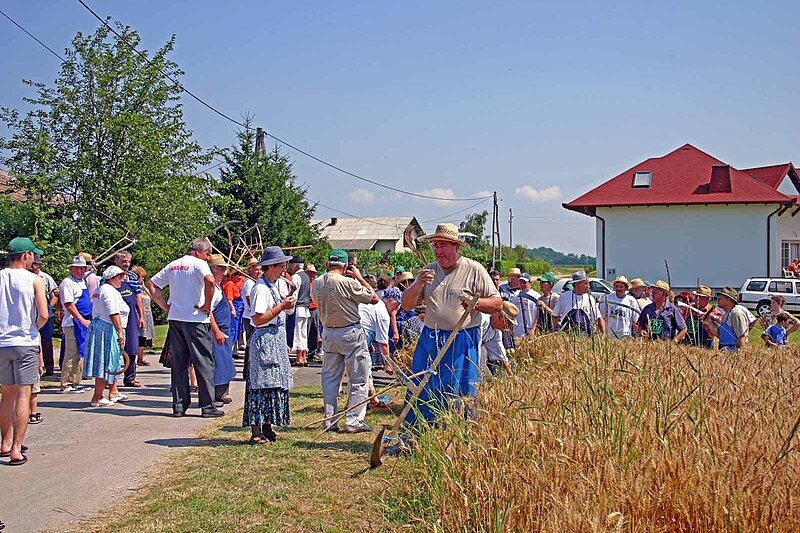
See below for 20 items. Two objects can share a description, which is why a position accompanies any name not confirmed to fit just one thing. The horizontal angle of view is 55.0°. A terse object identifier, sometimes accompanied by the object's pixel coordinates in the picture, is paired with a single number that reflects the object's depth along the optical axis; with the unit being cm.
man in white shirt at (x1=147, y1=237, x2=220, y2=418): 905
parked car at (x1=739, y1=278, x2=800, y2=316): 2900
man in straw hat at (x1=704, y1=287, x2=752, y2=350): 1029
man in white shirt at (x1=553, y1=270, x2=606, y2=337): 962
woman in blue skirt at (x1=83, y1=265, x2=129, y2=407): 943
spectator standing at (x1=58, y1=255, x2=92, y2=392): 1046
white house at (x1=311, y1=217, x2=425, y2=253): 7431
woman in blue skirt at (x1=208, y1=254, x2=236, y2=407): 932
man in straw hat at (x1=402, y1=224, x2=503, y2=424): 643
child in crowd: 1009
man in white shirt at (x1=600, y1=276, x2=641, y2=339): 1043
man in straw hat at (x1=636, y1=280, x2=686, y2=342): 1008
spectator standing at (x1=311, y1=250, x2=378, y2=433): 798
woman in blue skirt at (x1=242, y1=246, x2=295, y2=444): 736
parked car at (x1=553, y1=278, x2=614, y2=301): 2314
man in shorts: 662
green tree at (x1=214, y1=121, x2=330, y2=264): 2648
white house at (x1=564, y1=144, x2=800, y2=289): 3656
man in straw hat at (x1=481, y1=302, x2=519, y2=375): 834
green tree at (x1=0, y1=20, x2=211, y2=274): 1772
